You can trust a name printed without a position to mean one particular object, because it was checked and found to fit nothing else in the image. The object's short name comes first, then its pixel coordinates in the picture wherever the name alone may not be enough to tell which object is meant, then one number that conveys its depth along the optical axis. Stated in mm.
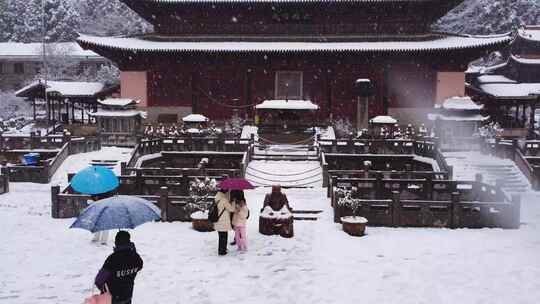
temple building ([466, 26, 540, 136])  34250
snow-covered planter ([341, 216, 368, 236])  13000
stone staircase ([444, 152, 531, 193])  19844
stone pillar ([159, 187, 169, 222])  14219
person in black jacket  6195
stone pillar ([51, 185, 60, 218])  14289
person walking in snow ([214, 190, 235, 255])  10828
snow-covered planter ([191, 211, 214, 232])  13203
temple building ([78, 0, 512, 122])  31859
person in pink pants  11094
